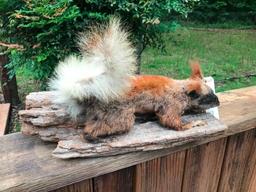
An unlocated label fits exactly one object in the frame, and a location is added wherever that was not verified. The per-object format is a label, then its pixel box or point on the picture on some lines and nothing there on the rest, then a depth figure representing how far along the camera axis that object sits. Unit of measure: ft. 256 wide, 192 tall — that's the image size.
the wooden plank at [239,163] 2.99
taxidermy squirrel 2.00
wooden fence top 1.87
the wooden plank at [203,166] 2.71
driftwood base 2.02
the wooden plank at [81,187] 2.21
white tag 2.66
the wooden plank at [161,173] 2.47
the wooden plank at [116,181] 2.32
